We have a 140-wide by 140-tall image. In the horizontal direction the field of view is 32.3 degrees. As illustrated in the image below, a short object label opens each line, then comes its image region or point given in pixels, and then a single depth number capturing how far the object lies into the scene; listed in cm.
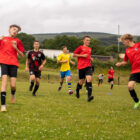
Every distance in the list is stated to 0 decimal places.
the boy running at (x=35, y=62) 1164
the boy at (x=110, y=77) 2612
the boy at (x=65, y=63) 1462
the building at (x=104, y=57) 6928
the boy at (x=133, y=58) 771
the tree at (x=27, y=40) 13679
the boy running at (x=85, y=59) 1036
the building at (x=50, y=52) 8661
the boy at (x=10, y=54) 728
